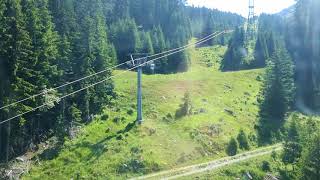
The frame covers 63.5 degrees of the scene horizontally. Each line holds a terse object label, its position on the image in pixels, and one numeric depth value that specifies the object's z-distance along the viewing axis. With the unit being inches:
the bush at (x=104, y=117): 1108.8
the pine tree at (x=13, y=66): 880.5
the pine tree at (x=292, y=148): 915.1
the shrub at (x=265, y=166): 948.7
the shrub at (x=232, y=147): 1045.1
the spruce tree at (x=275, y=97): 1226.0
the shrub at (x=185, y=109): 1159.2
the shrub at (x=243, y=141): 1076.2
